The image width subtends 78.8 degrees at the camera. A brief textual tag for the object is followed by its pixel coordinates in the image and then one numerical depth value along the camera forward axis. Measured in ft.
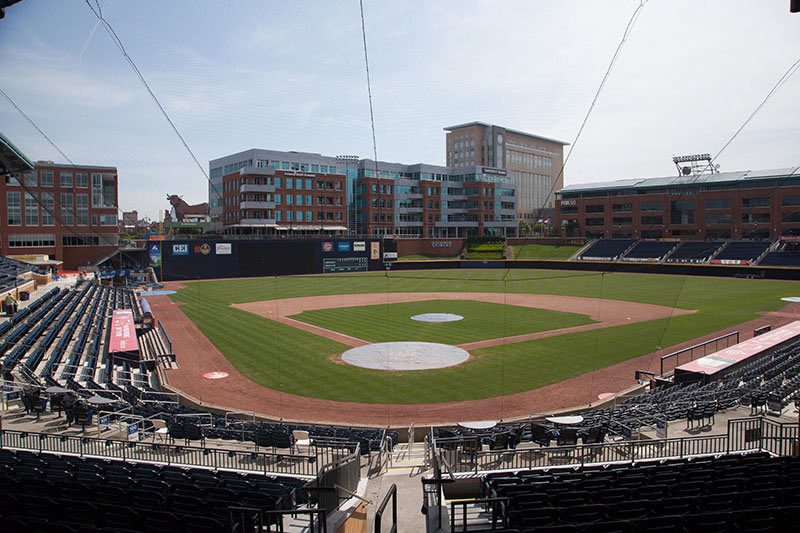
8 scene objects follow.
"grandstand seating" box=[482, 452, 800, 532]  18.24
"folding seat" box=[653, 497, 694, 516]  19.97
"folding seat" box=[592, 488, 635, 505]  21.97
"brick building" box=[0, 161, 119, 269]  208.95
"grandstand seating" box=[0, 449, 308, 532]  19.36
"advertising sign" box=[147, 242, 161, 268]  207.43
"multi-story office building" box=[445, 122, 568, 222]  440.86
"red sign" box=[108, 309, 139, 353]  77.82
